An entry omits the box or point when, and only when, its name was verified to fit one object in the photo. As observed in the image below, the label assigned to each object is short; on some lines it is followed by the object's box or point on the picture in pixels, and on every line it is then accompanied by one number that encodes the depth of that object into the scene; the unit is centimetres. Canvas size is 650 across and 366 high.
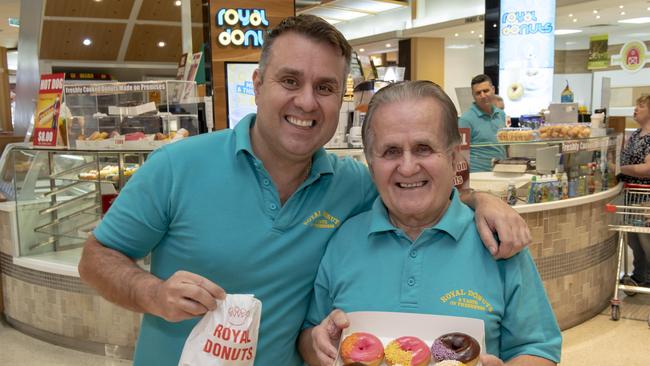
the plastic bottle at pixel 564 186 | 452
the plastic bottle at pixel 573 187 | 462
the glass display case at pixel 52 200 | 435
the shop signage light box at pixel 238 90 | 589
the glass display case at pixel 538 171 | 434
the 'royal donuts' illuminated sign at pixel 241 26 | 602
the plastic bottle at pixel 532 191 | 436
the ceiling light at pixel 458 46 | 1670
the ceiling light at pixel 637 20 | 1328
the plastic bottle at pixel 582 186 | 473
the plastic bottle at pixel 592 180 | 485
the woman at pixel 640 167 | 543
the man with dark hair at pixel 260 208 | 159
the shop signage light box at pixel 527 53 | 863
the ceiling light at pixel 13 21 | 1486
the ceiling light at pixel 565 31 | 1489
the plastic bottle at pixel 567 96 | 743
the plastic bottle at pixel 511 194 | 431
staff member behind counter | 562
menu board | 432
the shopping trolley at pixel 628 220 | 467
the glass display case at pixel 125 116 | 398
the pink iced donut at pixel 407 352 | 124
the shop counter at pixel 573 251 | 443
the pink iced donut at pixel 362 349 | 124
